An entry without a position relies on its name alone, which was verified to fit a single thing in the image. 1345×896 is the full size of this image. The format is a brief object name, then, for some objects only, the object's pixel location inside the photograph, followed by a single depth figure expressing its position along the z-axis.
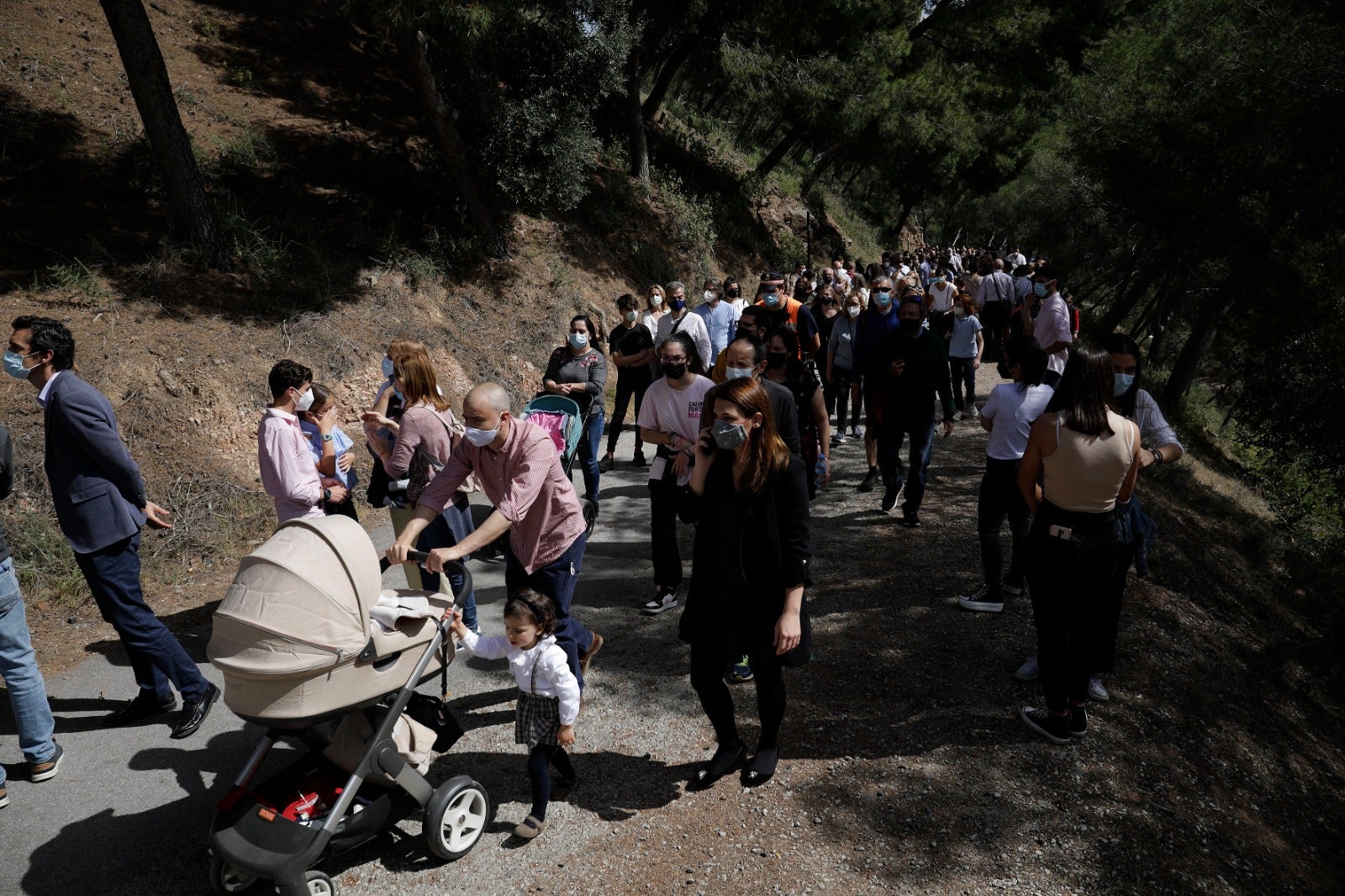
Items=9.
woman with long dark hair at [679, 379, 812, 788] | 3.29
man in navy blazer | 3.84
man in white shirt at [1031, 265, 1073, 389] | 8.63
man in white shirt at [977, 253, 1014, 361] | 13.16
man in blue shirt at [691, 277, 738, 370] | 9.40
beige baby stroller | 2.81
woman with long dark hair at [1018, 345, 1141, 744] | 3.75
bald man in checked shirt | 3.67
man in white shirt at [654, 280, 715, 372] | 7.69
